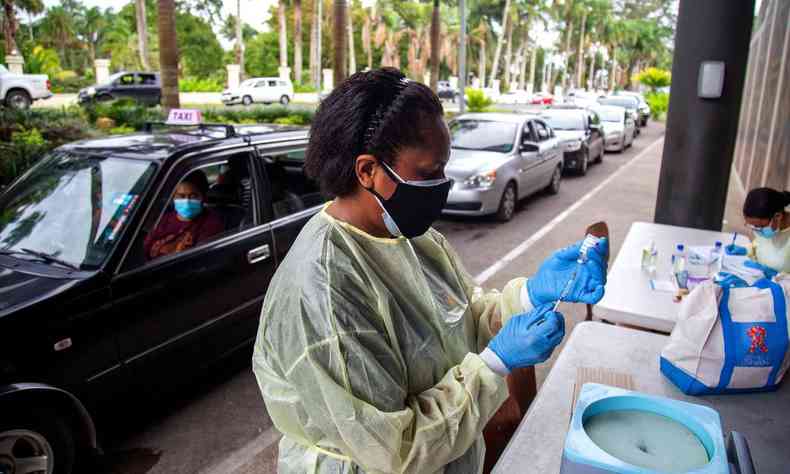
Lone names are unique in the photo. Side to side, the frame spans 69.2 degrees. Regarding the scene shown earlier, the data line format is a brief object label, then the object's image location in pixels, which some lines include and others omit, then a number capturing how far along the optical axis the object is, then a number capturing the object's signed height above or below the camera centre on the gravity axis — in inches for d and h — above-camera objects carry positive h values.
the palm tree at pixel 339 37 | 581.3 +62.9
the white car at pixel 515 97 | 2015.3 +21.6
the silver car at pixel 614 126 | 735.1 -25.5
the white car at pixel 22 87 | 779.0 +5.5
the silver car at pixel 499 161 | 340.2 -37.0
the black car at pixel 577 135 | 557.6 -29.1
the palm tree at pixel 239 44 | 1563.6 +140.7
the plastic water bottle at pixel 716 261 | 140.3 -37.0
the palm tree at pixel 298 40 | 1569.9 +168.5
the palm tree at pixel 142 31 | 1344.7 +146.6
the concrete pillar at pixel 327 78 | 1927.9 +68.8
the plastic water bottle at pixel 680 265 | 133.9 -38.0
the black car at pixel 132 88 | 1045.8 +10.8
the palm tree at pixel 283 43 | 1618.5 +152.9
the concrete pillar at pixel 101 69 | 1254.3 +51.9
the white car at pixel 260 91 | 1332.4 +13.3
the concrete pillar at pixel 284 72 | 1593.3 +70.0
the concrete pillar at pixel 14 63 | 894.3 +42.9
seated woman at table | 143.7 -28.3
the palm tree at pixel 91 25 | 2196.9 +257.3
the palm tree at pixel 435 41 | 907.1 +95.3
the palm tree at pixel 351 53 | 1910.7 +151.5
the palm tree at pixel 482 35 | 2226.9 +258.3
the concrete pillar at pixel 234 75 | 1502.2 +55.5
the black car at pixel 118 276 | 108.2 -39.5
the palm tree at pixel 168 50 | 443.2 +34.5
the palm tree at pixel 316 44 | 1519.7 +144.3
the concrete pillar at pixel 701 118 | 216.2 -4.0
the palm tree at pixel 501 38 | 2063.2 +236.7
